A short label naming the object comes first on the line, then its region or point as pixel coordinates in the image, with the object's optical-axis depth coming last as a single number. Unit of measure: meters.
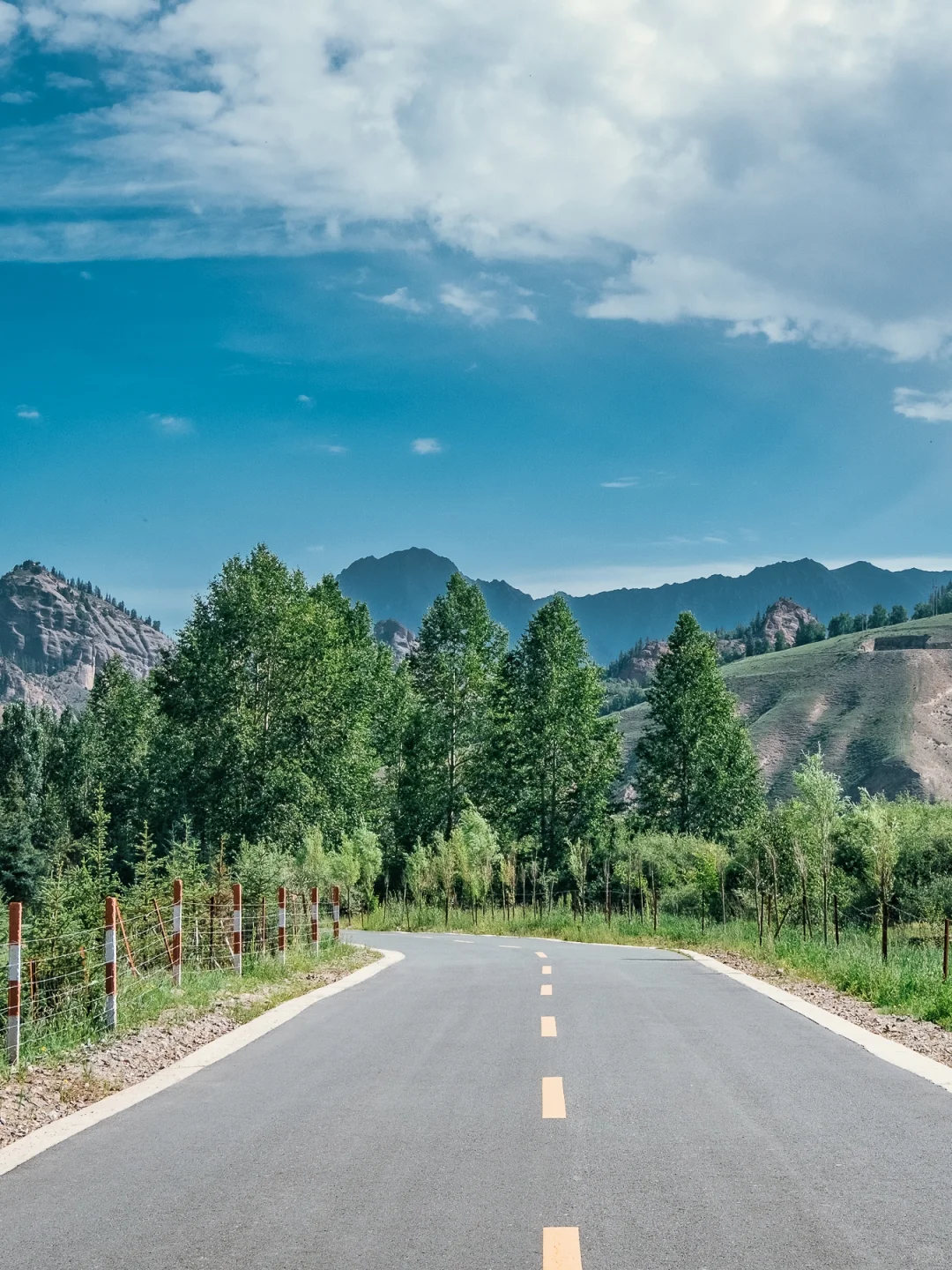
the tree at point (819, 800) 38.08
